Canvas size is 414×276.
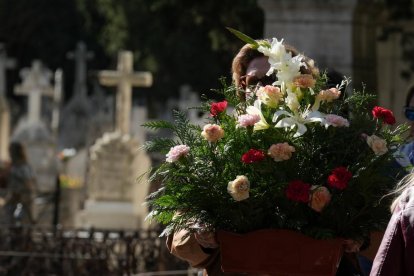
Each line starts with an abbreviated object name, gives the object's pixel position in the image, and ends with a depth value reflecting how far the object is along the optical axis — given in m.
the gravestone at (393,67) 19.85
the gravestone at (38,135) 41.24
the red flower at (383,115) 6.13
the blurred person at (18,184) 21.19
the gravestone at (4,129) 47.84
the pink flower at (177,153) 5.97
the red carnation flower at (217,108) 6.10
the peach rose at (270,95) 5.91
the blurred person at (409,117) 6.90
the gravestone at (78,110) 71.12
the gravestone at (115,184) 25.14
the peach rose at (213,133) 5.90
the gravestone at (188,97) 54.91
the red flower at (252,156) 5.76
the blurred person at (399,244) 4.63
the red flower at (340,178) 5.70
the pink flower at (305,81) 5.91
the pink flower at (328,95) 5.95
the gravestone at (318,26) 17.29
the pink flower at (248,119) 5.83
